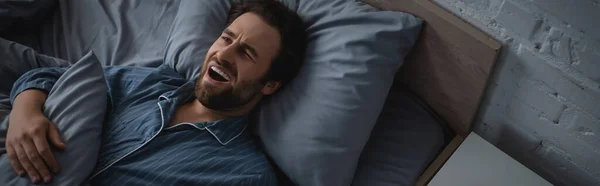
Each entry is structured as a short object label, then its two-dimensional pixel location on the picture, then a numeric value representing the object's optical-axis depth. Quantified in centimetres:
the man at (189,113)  108
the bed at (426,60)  114
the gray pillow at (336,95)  113
